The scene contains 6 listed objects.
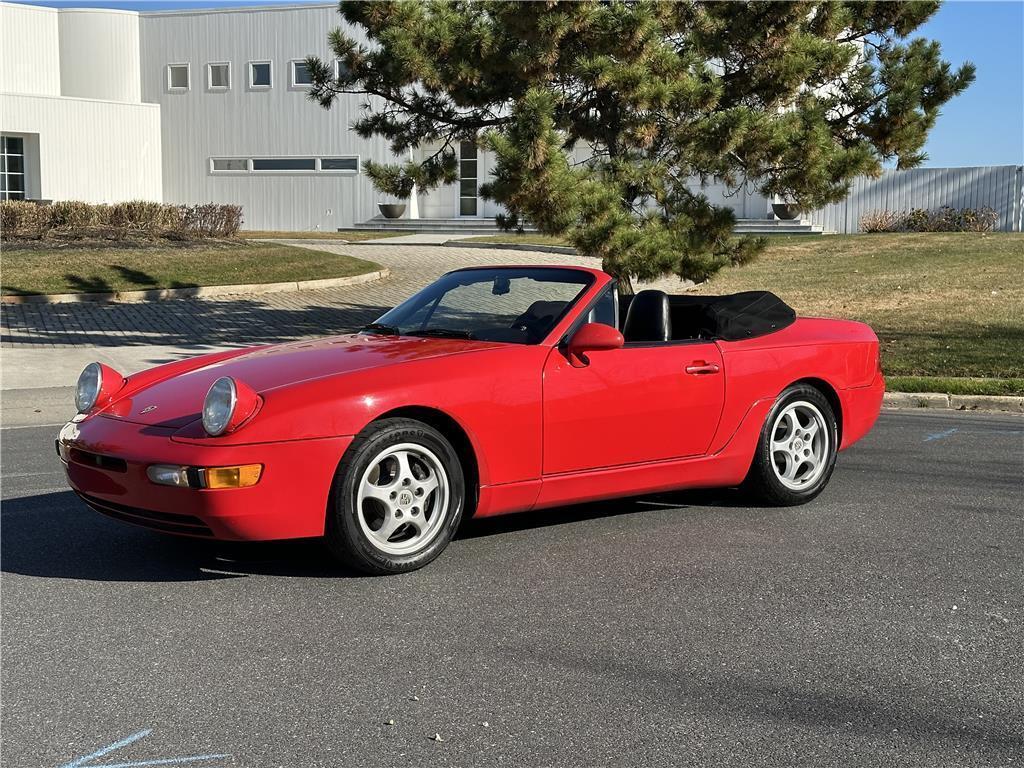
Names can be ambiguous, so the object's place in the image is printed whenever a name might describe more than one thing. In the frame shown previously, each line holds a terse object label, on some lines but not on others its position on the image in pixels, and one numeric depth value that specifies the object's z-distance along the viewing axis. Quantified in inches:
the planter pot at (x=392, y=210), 1573.6
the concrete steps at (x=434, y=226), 1502.2
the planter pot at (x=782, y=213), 1422.2
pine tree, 552.4
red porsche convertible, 203.3
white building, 1545.3
